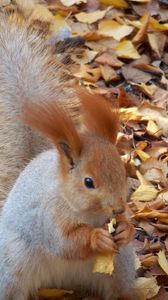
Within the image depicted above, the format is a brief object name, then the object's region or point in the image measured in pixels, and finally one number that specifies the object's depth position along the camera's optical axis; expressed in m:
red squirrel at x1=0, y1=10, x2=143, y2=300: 3.87
